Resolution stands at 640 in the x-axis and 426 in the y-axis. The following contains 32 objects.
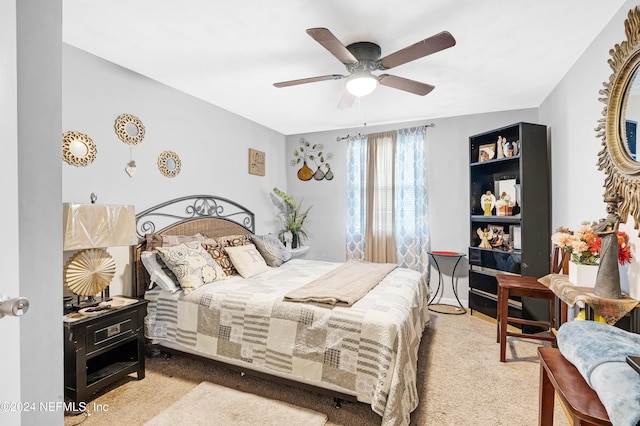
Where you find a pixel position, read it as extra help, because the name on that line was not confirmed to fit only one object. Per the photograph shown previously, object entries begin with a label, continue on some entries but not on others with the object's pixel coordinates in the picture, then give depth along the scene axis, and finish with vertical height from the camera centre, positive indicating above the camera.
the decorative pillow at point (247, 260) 3.07 -0.50
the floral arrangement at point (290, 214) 4.87 -0.05
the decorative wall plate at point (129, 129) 2.72 +0.75
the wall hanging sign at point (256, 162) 4.39 +0.71
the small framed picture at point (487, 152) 3.70 +0.71
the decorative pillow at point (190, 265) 2.58 -0.47
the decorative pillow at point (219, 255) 3.04 -0.43
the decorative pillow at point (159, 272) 2.58 -0.51
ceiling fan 1.80 +1.01
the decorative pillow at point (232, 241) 3.34 -0.33
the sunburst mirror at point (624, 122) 1.75 +0.55
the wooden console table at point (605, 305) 1.61 -0.50
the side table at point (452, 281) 3.98 -0.97
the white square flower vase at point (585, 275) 1.92 -0.40
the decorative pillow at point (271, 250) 3.57 -0.45
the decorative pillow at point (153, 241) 2.83 -0.27
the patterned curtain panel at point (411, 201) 4.31 +0.14
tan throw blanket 2.18 -0.60
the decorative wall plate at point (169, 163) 3.10 +0.49
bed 1.83 -0.83
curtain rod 4.72 +1.14
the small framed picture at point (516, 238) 3.42 -0.30
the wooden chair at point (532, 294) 2.65 -0.73
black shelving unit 3.28 -0.15
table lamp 1.99 -0.20
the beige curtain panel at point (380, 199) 4.47 +0.18
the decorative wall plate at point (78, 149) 2.34 +0.49
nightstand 1.97 -0.94
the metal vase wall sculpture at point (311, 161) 4.98 +0.82
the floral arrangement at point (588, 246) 1.88 -0.22
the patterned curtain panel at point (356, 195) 4.68 +0.25
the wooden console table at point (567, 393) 0.99 -0.64
